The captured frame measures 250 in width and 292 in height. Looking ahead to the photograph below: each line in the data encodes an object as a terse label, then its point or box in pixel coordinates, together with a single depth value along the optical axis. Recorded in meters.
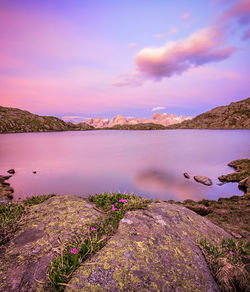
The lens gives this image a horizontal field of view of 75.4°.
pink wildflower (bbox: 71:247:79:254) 3.75
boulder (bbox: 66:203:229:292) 3.31
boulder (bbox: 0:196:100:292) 3.25
